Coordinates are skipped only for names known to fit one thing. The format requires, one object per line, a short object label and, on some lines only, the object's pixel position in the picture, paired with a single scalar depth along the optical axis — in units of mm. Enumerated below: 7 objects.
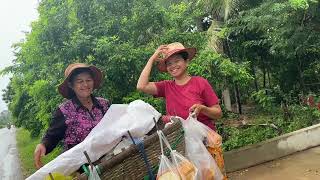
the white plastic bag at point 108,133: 1253
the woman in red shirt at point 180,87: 1782
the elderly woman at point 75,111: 1791
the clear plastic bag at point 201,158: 1494
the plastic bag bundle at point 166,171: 1301
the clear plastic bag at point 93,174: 1206
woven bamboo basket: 1245
